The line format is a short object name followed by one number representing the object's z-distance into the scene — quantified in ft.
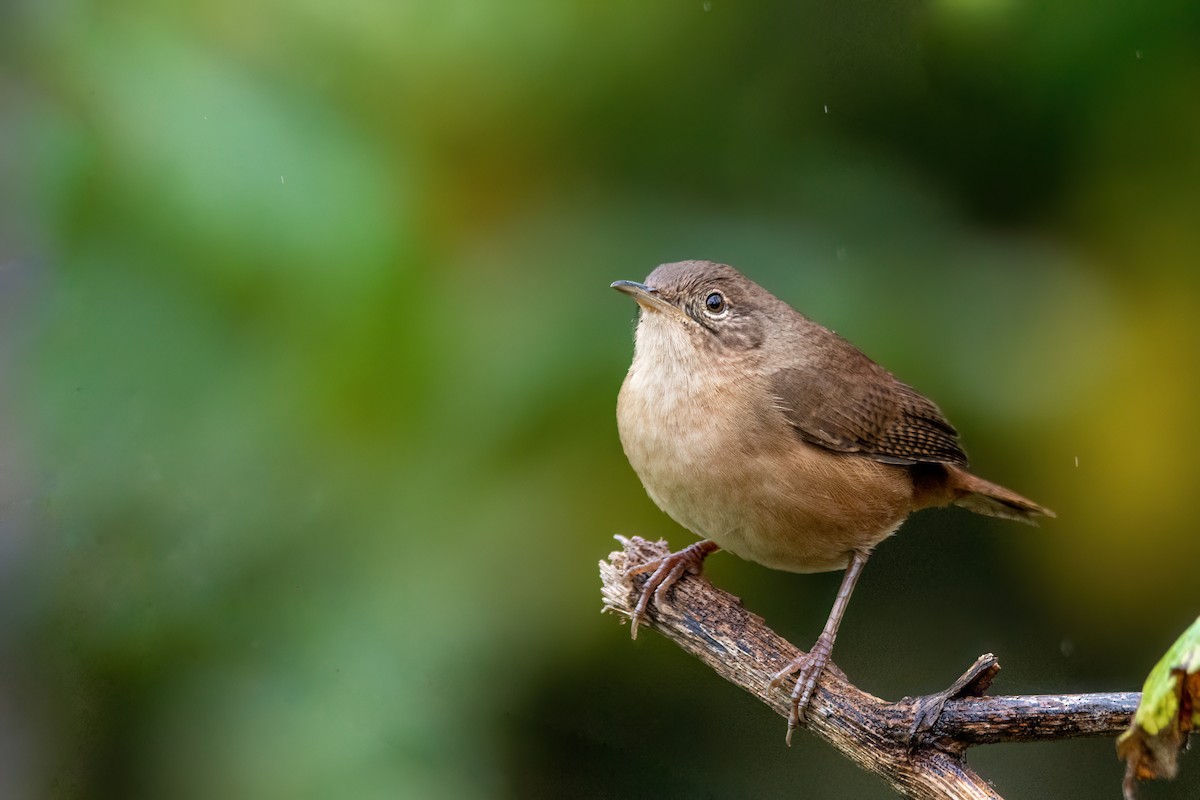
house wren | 22.52
